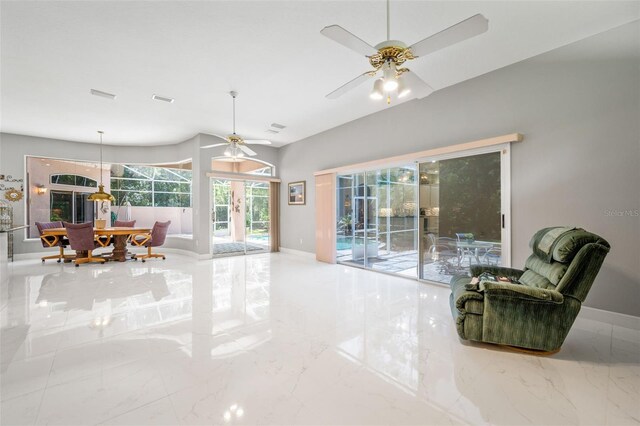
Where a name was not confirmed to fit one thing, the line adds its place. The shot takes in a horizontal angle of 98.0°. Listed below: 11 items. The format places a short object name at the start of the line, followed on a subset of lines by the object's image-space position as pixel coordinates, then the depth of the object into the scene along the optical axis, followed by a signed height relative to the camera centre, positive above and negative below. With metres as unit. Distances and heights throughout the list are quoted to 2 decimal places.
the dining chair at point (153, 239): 6.94 -0.69
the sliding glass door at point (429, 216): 3.94 -0.10
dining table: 6.17 -0.61
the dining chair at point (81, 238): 5.88 -0.57
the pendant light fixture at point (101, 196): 6.62 +0.37
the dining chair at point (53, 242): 6.24 -0.69
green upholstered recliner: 2.30 -0.79
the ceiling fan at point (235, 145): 4.61 +1.16
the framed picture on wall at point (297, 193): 7.33 +0.49
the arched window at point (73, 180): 7.57 +0.89
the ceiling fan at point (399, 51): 1.89 +1.23
